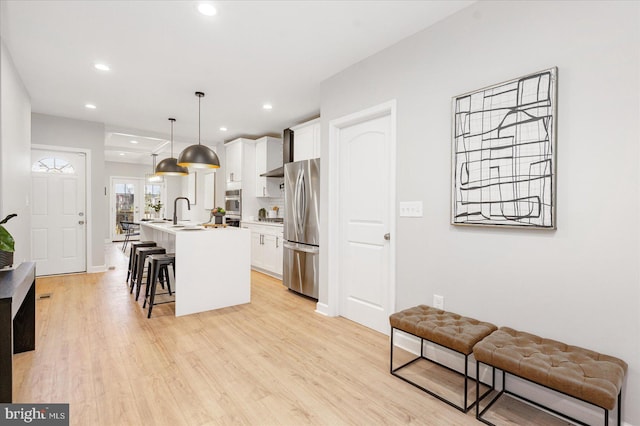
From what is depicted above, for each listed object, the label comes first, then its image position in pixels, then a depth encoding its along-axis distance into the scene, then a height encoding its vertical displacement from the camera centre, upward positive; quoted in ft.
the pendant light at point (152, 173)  30.69 +3.56
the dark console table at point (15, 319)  5.28 -2.27
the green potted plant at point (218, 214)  13.94 -0.22
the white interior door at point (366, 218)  9.64 -0.26
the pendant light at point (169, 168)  16.38 +2.08
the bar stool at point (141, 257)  12.96 -1.98
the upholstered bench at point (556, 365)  4.44 -2.37
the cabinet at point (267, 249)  16.98 -2.22
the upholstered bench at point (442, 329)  6.04 -2.38
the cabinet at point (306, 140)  15.28 +3.47
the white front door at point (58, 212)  16.88 -0.24
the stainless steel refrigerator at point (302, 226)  13.12 -0.71
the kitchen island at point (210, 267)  11.26 -2.18
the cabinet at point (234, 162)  20.39 +3.09
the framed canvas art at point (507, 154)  6.03 +1.20
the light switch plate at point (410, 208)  8.43 +0.06
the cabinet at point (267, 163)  19.45 +2.88
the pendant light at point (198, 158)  12.74 +2.06
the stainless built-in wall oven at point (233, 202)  20.54 +0.47
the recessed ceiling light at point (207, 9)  7.52 +4.78
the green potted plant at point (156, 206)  31.63 +0.25
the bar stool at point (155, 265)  11.13 -2.02
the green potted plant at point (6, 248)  6.98 -0.91
